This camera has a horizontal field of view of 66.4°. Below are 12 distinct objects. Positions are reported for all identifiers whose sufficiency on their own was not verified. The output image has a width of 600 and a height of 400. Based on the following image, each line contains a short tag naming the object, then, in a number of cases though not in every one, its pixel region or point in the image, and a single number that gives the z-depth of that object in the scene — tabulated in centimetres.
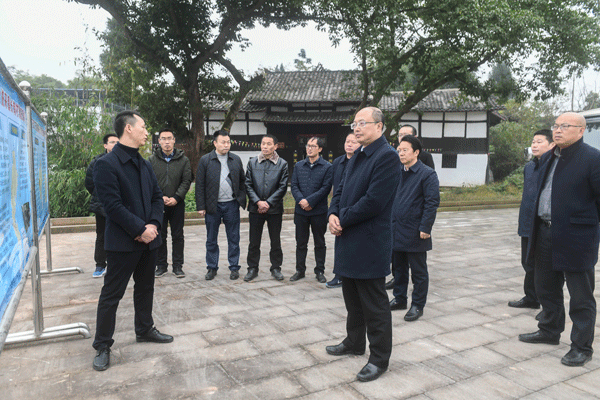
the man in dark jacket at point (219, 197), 563
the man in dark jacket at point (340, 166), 522
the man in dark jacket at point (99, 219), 538
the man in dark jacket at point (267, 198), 560
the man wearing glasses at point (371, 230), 297
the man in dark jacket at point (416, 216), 427
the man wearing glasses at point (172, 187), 572
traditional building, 2312
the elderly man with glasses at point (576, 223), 327
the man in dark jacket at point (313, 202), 551
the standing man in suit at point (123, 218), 318
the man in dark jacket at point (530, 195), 461
